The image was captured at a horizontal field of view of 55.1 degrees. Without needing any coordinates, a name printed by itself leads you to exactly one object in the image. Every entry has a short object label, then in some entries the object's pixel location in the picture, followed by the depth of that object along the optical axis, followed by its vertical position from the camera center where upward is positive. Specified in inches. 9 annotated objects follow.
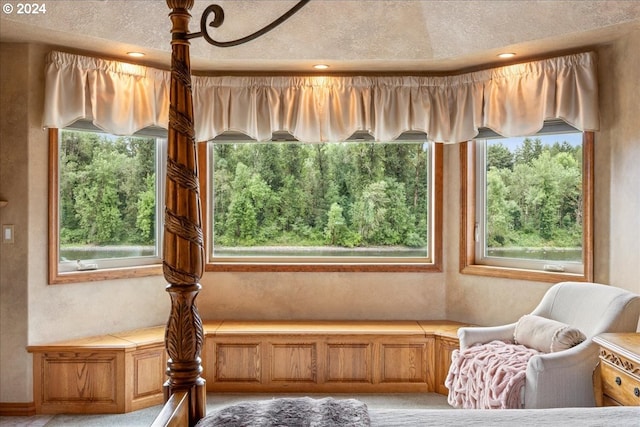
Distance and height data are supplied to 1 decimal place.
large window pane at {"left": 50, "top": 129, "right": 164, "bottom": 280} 171.8 +5.3
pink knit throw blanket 125.2 -34.2
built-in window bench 173.2 -40.3
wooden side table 106.0 -28.0
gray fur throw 63.7 -21.3
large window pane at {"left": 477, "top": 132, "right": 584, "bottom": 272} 171.0 +4.5
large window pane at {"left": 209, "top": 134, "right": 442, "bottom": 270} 197.8 +5.1
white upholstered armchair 123.7 -28.4
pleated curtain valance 169.0 +34.4
